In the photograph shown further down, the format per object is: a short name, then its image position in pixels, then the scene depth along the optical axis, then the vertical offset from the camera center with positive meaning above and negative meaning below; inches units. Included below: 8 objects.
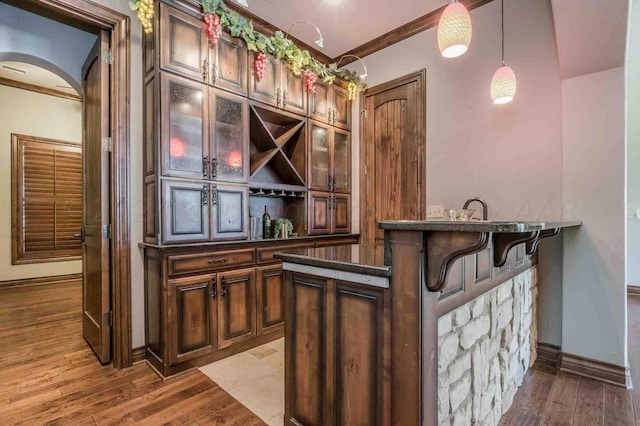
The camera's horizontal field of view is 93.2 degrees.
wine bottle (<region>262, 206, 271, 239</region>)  126.6 -5.9
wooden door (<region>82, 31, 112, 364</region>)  93.8 +3.2
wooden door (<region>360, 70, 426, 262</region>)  131.5 +26.3
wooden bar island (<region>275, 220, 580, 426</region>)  41.6 -19.8
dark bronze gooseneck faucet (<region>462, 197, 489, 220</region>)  109.4 +2.2
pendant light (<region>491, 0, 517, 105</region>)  91.6 +38.5
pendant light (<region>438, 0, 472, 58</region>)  70.8 +43.4
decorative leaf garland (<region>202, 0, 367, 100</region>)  97.2 +62.3
